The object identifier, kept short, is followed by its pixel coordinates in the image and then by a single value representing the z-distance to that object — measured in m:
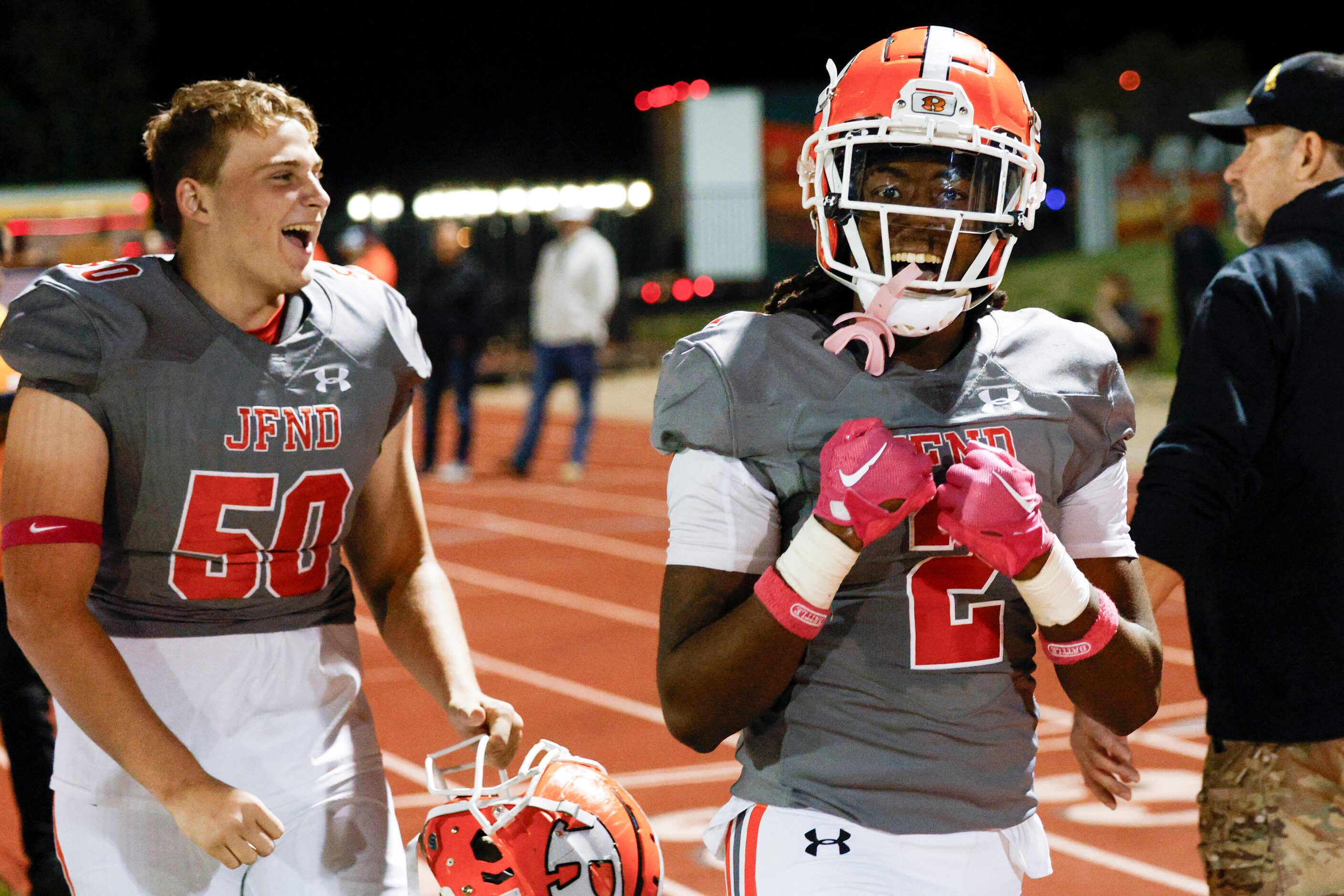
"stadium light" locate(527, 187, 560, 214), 30.47
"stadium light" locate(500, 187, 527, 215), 30.41
